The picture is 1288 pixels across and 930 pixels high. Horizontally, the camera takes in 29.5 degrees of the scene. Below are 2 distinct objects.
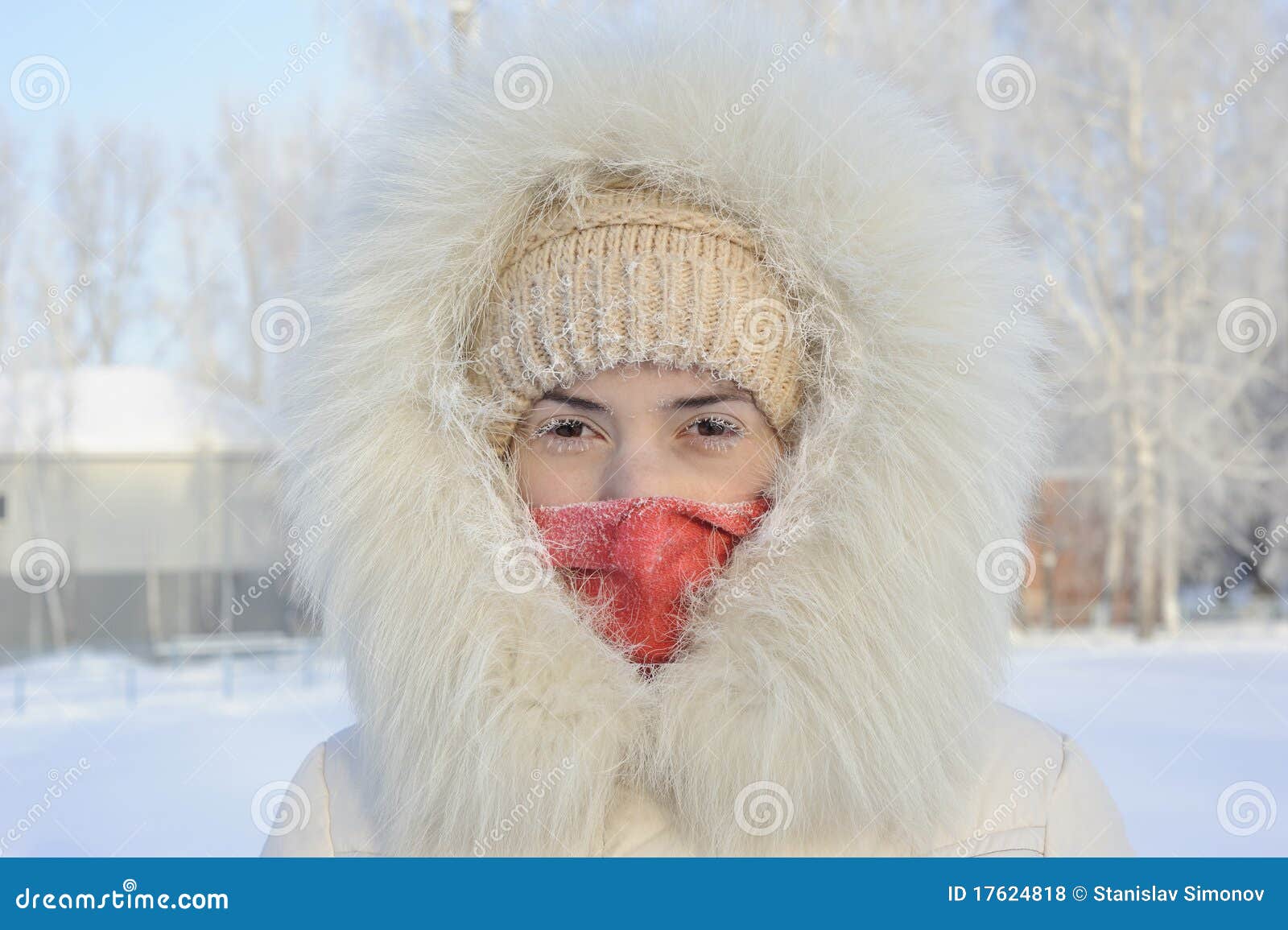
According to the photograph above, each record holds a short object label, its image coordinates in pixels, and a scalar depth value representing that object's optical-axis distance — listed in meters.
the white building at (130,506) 10.95
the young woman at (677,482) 0.98
